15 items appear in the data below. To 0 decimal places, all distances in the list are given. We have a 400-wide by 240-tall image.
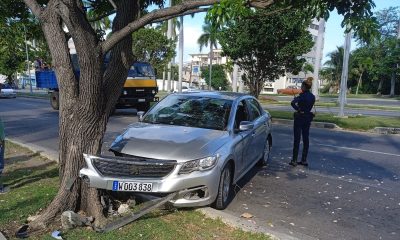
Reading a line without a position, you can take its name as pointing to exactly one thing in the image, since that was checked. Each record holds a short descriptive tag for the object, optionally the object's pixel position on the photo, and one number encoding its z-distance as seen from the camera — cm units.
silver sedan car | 493
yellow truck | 1939
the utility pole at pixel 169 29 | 4882
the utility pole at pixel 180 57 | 3538
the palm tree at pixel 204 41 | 7494
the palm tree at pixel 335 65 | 7019
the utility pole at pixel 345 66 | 1916
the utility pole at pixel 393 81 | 5450
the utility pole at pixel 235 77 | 3120
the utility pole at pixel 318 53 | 3035
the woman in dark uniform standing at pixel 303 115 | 854
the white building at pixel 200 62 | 10135
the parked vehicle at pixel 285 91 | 6855
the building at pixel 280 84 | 9047
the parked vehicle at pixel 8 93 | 3407
